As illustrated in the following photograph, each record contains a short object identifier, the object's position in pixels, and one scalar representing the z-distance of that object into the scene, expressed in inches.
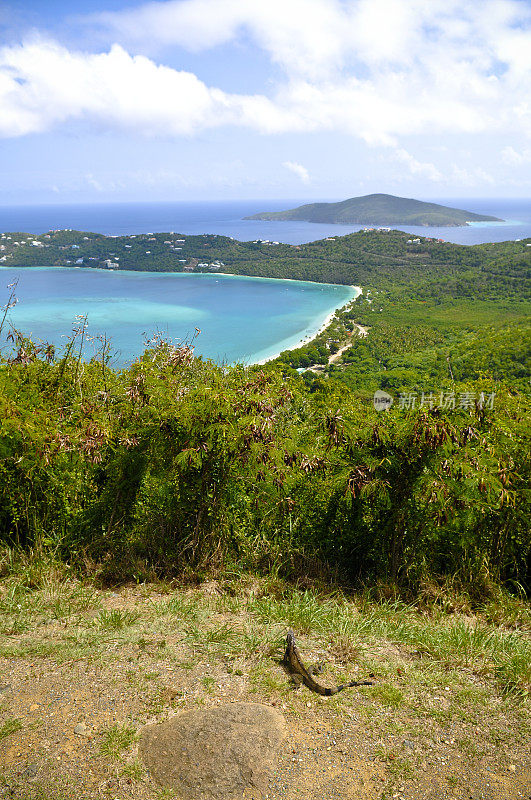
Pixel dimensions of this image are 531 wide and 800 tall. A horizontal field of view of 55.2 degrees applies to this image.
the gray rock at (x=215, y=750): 69.1
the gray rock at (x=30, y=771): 67.6
